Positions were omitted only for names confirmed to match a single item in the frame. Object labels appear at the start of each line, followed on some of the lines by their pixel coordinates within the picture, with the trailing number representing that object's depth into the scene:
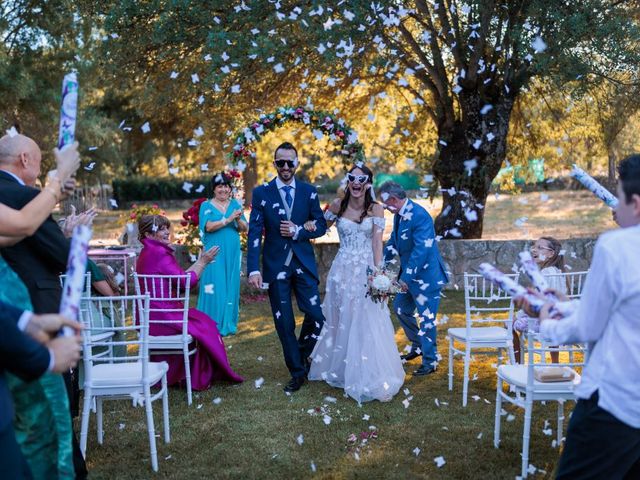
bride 6.01
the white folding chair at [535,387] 4.32
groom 6.23
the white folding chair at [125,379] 4.49
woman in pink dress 6.21
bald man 3.43
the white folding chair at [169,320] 5.88
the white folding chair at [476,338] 5.81
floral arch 8.92
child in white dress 5.80
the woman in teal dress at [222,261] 8.77
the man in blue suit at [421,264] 6.80
